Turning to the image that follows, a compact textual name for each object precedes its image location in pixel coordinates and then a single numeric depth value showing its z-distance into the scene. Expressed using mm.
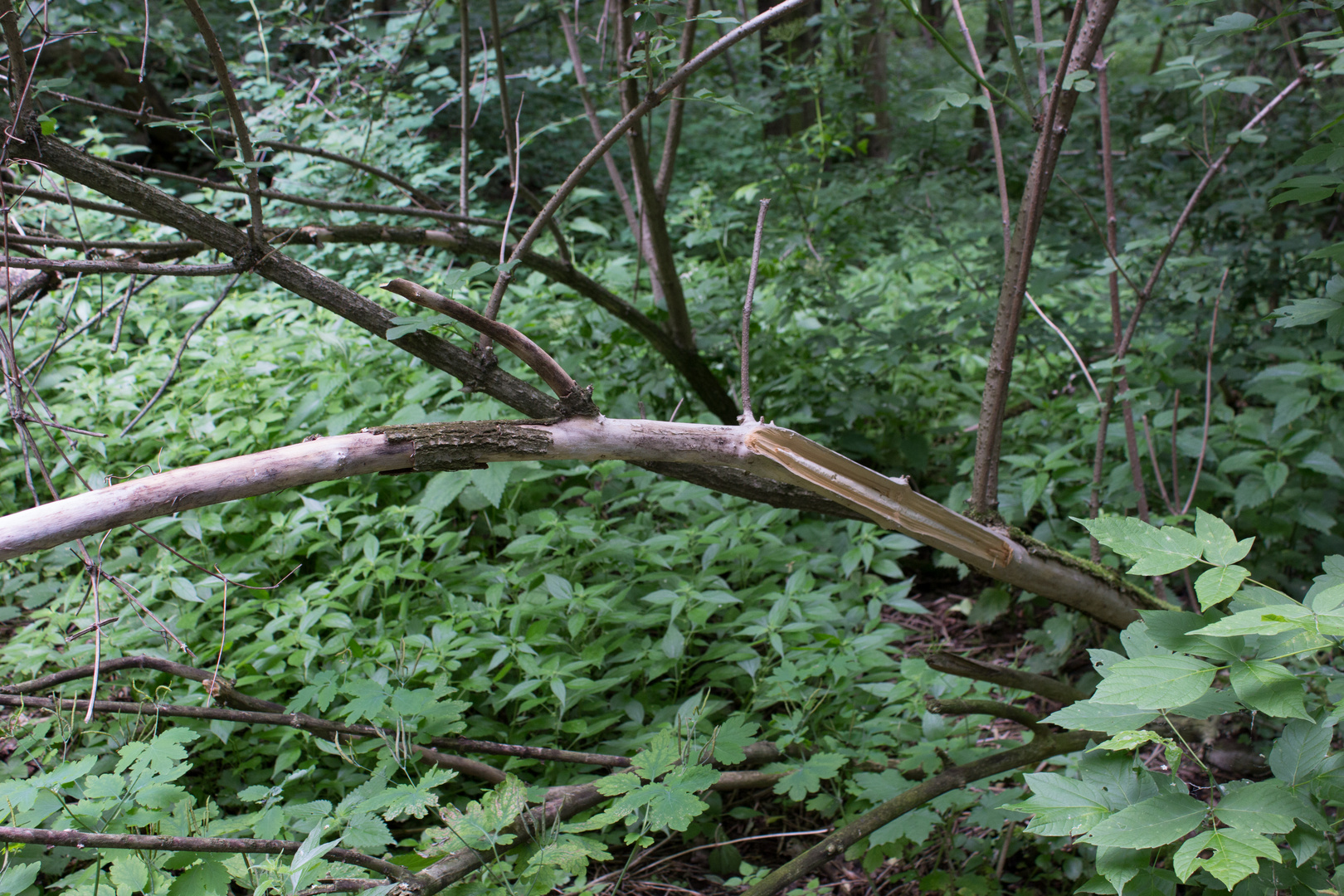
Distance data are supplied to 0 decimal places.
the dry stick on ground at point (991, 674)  1824
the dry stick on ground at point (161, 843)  1306
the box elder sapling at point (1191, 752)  1022
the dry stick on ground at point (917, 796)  1677
